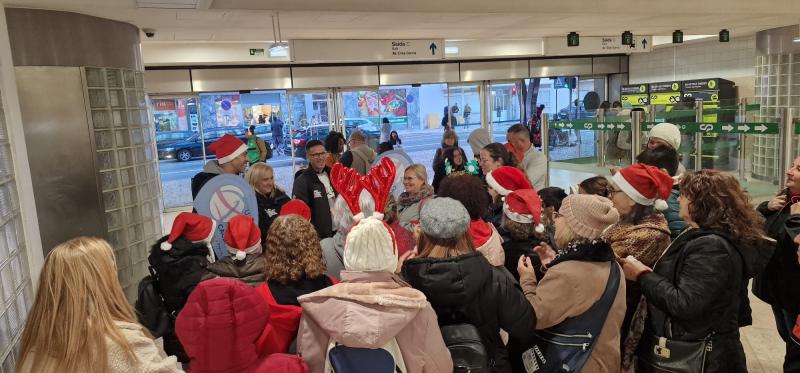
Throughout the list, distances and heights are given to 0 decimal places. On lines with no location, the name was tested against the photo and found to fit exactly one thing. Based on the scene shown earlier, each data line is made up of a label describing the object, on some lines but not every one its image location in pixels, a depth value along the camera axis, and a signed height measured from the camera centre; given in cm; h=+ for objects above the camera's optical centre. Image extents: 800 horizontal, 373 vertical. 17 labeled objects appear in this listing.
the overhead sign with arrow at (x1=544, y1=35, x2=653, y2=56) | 811 +80
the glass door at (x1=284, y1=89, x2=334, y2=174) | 1088 +2
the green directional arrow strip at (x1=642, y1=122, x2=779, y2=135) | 532 -37
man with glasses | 439 -57
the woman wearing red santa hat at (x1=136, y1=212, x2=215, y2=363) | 265 -64
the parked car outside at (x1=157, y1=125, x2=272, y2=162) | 1088 -41
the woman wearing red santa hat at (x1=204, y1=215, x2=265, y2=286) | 251 -62
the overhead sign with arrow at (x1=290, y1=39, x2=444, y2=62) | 696 +83
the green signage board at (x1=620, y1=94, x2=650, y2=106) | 1159 -4
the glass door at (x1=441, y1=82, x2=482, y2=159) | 1180 +2
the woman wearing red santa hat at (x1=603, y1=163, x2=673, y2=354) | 250 -58
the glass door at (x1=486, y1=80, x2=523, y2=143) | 1200 +0
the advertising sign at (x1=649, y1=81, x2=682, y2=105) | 1099 +5
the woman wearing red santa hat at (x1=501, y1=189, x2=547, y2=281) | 265 -57
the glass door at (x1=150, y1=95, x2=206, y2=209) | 1034 -22
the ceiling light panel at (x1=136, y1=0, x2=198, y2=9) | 405 +92
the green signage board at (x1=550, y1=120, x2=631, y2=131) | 671 -32
